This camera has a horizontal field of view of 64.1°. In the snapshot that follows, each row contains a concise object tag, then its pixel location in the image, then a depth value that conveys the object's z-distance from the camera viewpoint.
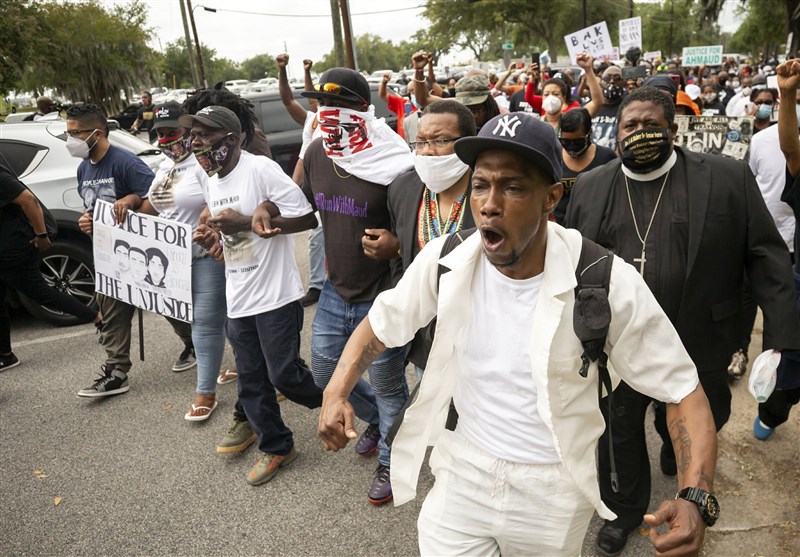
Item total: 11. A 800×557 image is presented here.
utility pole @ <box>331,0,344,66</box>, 16.48
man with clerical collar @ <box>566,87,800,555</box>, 2.60
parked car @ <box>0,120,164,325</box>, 6.29
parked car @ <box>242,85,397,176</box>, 10.20
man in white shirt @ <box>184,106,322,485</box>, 3.52
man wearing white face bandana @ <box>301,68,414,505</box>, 3.36
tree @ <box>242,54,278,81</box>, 106.94
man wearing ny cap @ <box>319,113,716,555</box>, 1.73
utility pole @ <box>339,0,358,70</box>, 13.84
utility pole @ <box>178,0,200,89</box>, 33.16
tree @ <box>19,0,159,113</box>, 33.07
